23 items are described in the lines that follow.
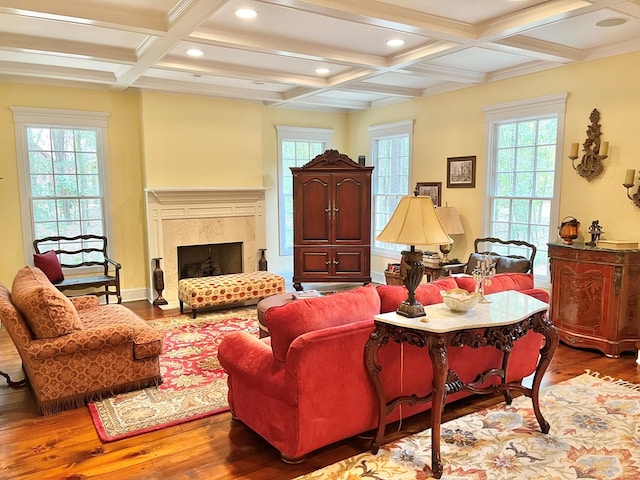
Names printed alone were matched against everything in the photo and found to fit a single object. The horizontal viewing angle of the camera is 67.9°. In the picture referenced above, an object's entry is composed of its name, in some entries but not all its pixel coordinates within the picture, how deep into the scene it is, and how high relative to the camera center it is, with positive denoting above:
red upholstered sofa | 2.46 -1.03
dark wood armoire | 6.50 -0.49
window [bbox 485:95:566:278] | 4.96 +0.14
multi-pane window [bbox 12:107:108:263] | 5.57 +0.14
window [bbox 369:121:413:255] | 6.84 +0.23
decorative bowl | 2.65 -0.64
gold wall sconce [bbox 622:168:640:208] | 4.14 +0.00
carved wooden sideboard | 4.09 -1.00
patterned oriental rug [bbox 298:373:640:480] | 2.48 -1.50
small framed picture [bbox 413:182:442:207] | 6.23 -0.08
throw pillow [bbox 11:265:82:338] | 3.11 -0.84
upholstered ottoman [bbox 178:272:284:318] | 5.35 -1.21
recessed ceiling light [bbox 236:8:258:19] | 3.42 +1.24
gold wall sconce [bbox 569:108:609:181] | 4.46 +0.31
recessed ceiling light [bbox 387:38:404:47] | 4.16 +1.25
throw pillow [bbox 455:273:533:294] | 3.09 -0.67
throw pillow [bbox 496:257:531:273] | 4.78 -0.82
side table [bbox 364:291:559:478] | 2.44 -0.81
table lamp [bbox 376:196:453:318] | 2.59 -0.28
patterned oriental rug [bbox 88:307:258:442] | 3.05 -1.52
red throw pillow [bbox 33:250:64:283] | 5.18 -0.88
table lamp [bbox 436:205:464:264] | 5.67 -0.43
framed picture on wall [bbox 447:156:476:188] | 5.75 +0.15
